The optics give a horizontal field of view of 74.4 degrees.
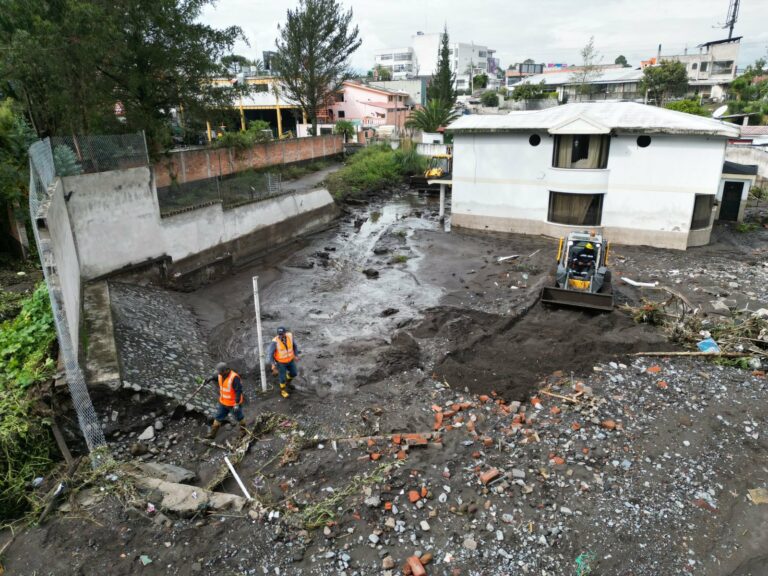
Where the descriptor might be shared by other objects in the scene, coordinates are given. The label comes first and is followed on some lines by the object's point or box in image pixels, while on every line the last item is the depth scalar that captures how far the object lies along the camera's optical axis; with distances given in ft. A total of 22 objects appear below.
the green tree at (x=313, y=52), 142.10
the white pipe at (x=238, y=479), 24.83
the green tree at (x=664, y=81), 196.54
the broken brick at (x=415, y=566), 20.54
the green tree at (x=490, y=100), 217.36
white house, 69.10
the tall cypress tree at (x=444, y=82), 175.90
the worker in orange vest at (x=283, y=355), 35.01
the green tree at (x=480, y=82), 304.93
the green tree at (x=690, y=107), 146.61
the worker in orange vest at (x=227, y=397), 30.45
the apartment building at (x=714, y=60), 250.16
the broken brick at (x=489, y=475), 25.85
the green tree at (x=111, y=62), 48.60
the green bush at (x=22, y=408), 24.12
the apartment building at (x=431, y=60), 411.75
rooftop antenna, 252.01
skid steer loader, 49.70
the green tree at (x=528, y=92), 209.46
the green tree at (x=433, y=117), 159.43
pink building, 203.21
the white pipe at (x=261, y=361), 34.09
